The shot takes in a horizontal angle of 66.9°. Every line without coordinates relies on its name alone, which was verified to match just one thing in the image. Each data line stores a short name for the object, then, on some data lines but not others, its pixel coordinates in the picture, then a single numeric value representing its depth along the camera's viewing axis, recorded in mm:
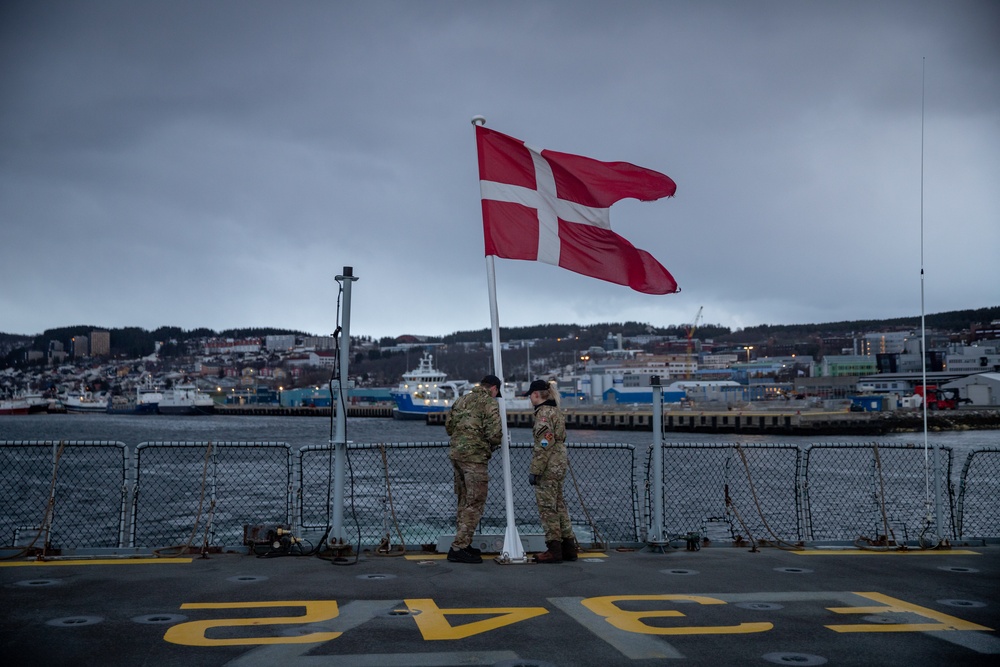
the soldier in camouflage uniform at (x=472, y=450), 8102
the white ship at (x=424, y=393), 105562
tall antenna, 9406
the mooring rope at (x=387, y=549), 8617
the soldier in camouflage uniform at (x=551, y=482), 8180
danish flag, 8516
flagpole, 8117
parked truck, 99000
